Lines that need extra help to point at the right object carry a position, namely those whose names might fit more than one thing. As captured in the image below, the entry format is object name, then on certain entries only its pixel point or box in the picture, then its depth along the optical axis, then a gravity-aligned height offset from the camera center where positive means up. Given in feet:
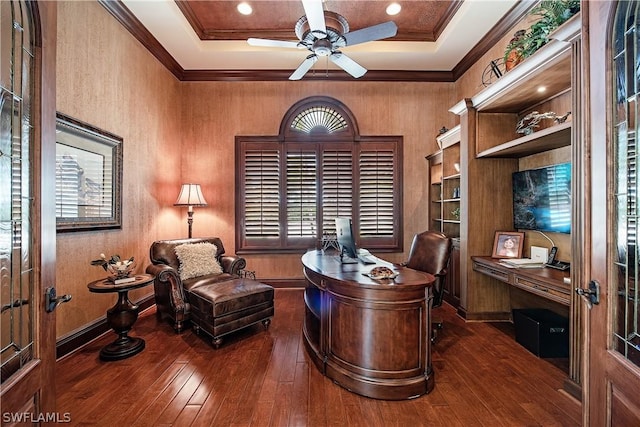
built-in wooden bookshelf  9.93 +1.40
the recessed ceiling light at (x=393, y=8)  11.91 +8.55
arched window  15.89 +1.46
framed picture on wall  8.58 +1.22
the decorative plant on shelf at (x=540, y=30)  7.11 +5.07
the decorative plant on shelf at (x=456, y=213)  13.55 -0.04
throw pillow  11.56 -1.94
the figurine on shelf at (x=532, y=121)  8.54 +2.92
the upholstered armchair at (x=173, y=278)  10.23 -2.53
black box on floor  8.76 -3.80
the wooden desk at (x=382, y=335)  6.67 -2.90
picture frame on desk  10.65 -1.21
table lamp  14.07 +0.81
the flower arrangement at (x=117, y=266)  8.63 -1.59
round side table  8.49 -3.24
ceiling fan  8.47 +5.48
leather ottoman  9.26 -3.13
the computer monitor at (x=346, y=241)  8.93 -0.90
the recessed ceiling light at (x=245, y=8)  11.82 +8.54
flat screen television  8.86 +0.45
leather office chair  9.33 -1.55
